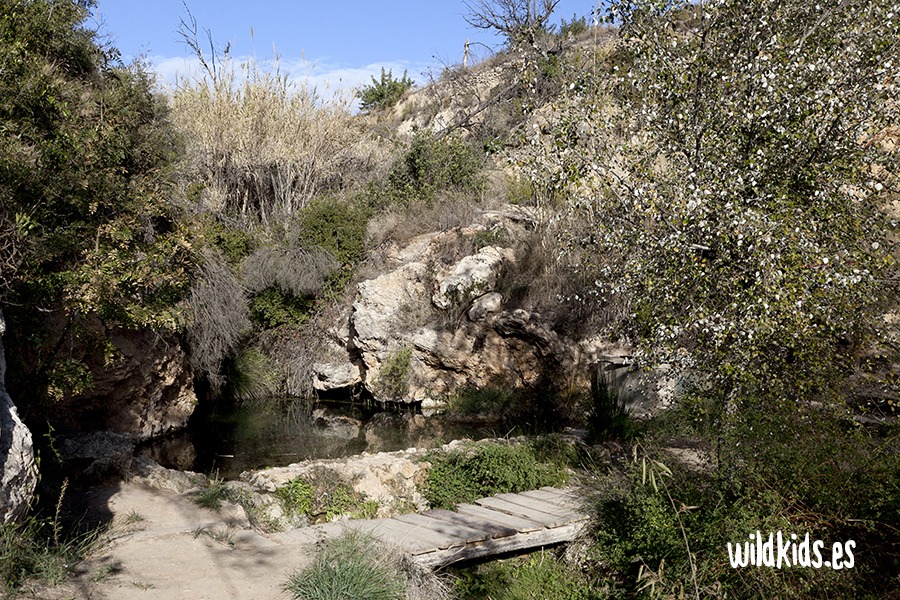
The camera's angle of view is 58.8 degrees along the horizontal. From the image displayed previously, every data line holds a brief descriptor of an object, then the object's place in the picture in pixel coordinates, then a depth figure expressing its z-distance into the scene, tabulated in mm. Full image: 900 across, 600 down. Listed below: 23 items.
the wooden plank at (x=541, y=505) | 7008
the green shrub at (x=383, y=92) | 31688
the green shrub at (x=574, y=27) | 27070
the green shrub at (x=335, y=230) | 17297
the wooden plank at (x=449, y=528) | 6375
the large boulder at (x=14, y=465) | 4863
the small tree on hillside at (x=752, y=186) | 5520
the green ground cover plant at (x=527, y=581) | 6191
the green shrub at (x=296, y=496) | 8047
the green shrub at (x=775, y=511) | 4582
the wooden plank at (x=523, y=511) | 6789
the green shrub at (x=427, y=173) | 18938
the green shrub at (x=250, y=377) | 15055
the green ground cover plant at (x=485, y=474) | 8102
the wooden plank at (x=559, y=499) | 7254
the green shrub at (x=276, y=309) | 16422
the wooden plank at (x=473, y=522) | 6508
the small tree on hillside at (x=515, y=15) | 17516
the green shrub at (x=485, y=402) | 13820
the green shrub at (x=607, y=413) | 9398
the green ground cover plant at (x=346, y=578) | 4969
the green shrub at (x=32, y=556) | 4754
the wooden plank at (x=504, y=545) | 6059
